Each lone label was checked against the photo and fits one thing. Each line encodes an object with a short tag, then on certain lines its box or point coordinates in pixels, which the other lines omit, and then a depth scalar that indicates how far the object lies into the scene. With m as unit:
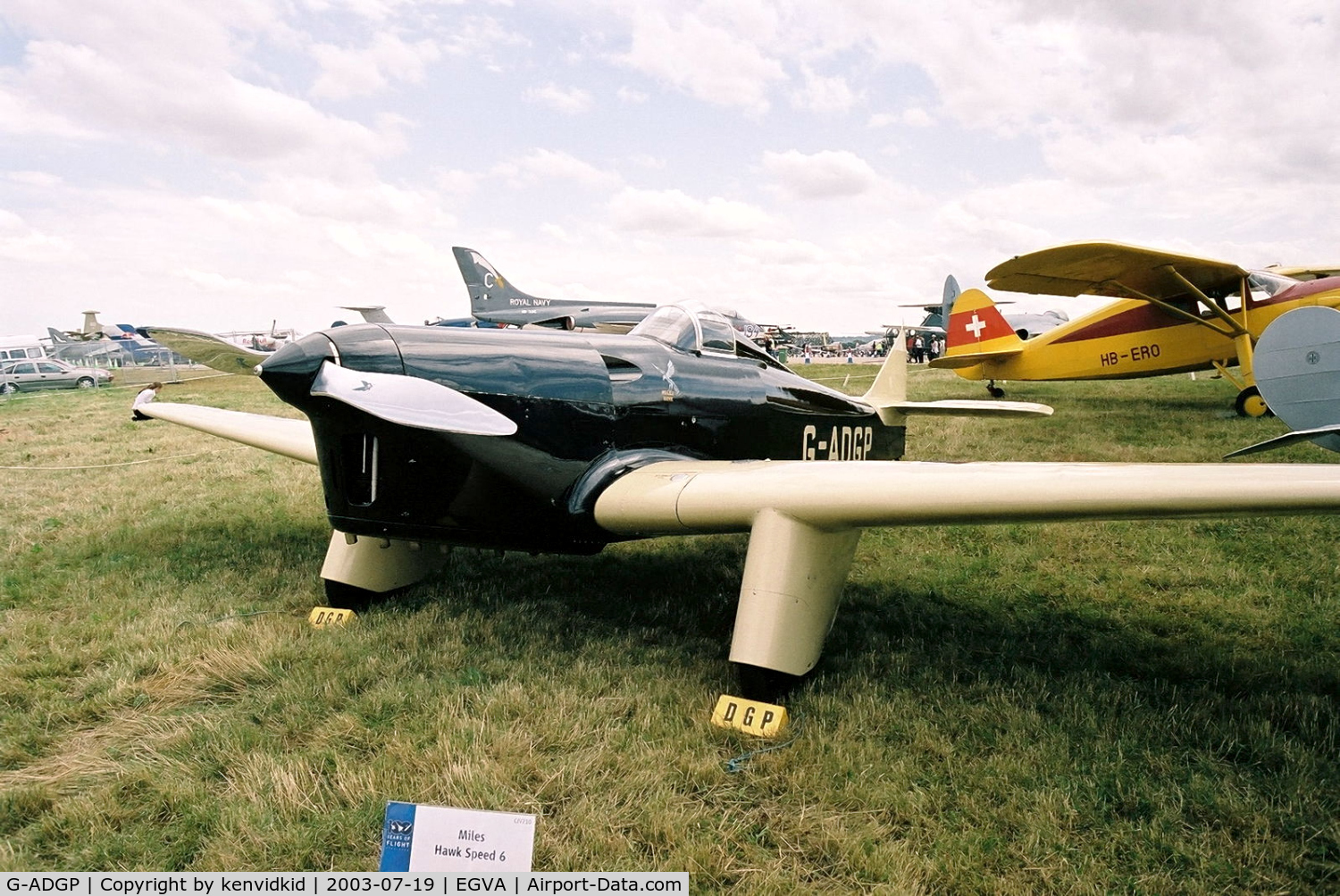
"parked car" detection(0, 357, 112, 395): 25.67
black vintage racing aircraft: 2.85
